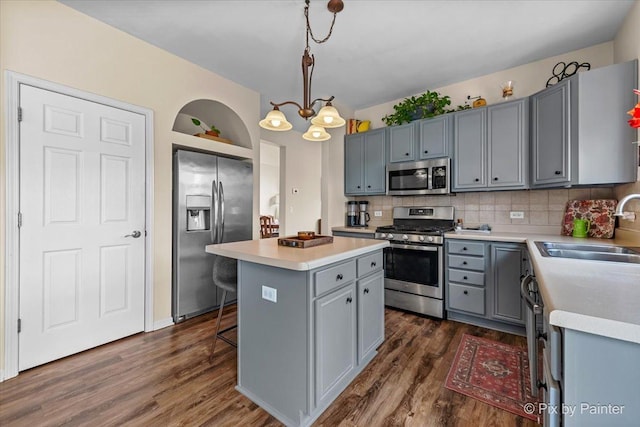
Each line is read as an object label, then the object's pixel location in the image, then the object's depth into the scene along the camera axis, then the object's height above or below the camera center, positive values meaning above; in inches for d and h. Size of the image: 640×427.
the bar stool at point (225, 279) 85.3 -20.2
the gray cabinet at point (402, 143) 137.4 +35.2
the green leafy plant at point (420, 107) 131.6 +50.9
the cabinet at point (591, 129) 84.4 +27.1
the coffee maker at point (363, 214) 163.2 -0.4
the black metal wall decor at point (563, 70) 104.8 +54.8
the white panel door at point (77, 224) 79.7 -3.6
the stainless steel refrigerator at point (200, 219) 112.7 -2.3
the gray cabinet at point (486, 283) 100.7 -26.3
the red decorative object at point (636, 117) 46.5 +16.1
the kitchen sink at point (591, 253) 62.3 -9.6
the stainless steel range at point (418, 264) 116.0 -21.7
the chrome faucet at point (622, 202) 52.1 +2.1
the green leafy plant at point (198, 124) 130.8 +41.5
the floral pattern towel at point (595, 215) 95.8 -0.5
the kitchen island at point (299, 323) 58.7 -25.2
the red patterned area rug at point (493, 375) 67.2 -44.0
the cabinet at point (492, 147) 109.7 +27.2
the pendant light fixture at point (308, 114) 76.1 +27.1
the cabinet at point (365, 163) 148.9 +27.7
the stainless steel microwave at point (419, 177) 126.6 +17.2
